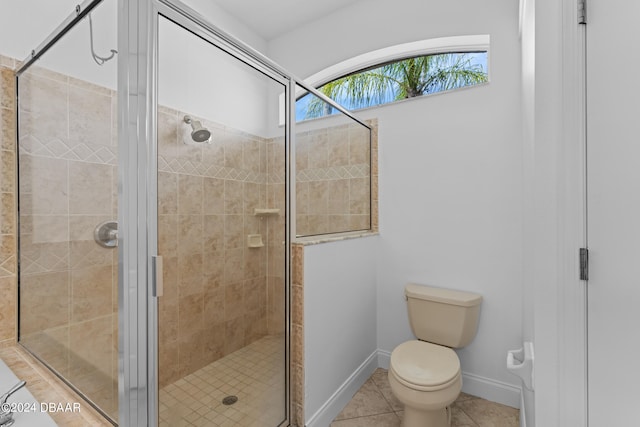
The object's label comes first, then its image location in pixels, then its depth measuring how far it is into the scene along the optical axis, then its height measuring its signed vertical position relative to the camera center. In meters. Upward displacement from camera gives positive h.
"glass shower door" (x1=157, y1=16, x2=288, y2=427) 1.05 -0.09
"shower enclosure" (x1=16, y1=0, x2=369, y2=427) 0.97 -0.01
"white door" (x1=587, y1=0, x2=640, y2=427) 0.51 +0.01
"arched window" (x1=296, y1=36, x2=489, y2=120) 2.11 +1.12
